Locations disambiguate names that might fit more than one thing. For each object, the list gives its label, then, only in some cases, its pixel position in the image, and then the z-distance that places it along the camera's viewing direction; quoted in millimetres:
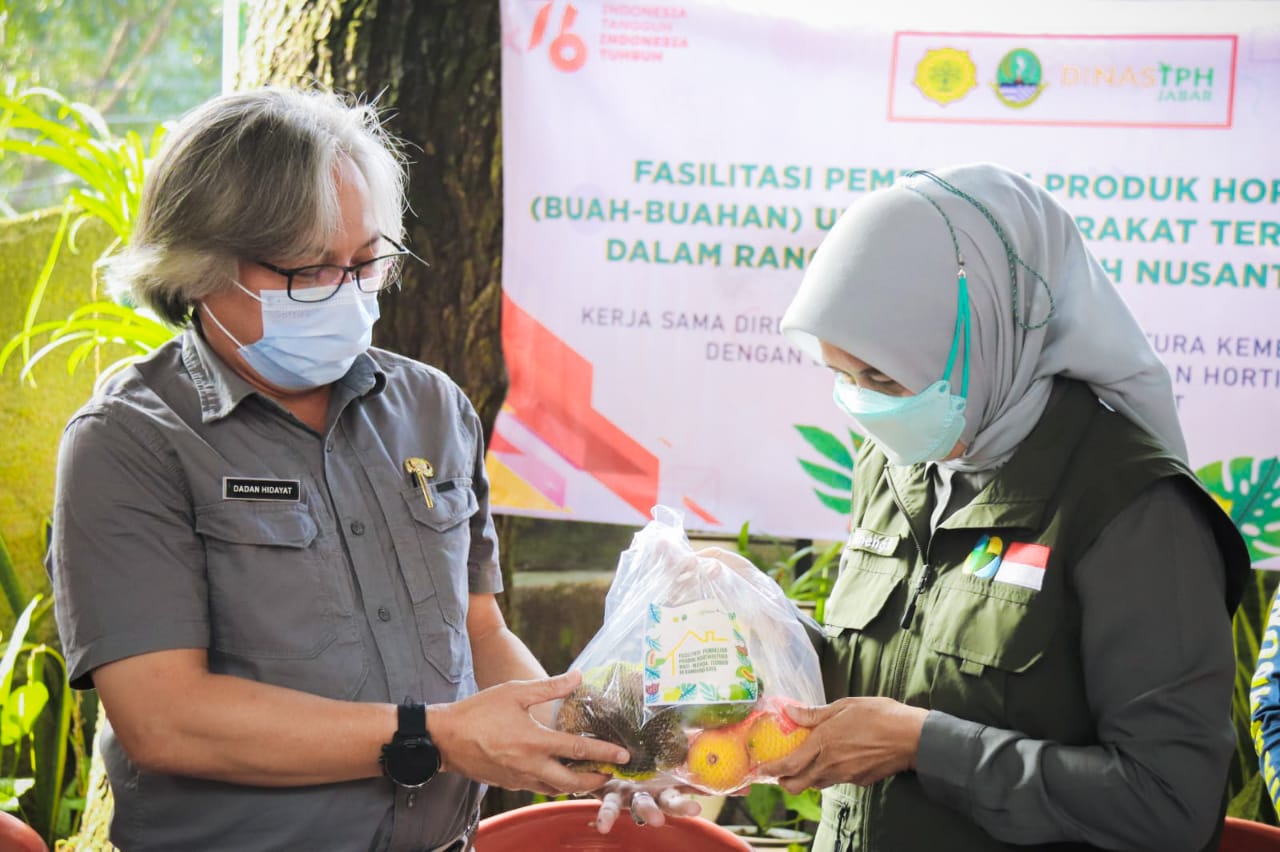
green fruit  1524
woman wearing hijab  1407
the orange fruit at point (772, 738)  1557
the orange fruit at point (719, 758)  1537
